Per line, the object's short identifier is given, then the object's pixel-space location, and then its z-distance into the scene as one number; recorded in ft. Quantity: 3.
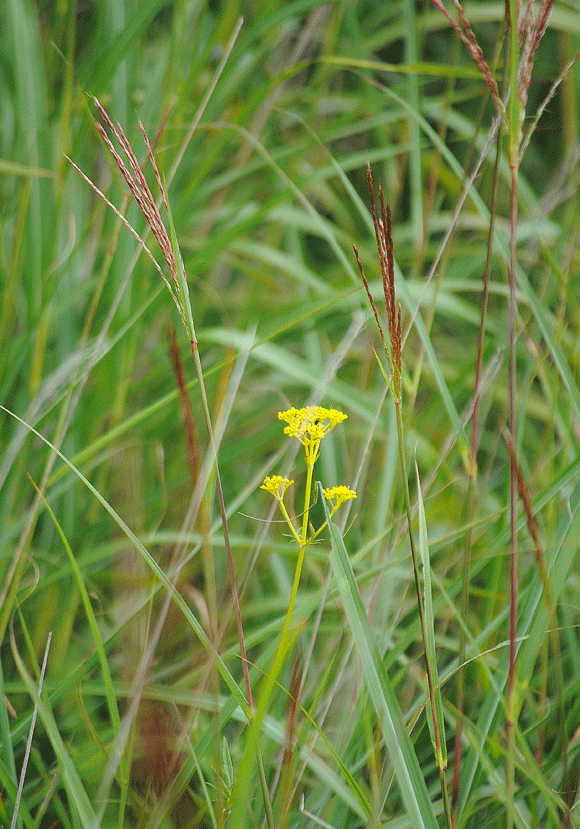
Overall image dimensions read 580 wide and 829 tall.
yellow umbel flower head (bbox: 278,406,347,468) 10.83
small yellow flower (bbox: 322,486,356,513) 10.87
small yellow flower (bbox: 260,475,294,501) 10.85
